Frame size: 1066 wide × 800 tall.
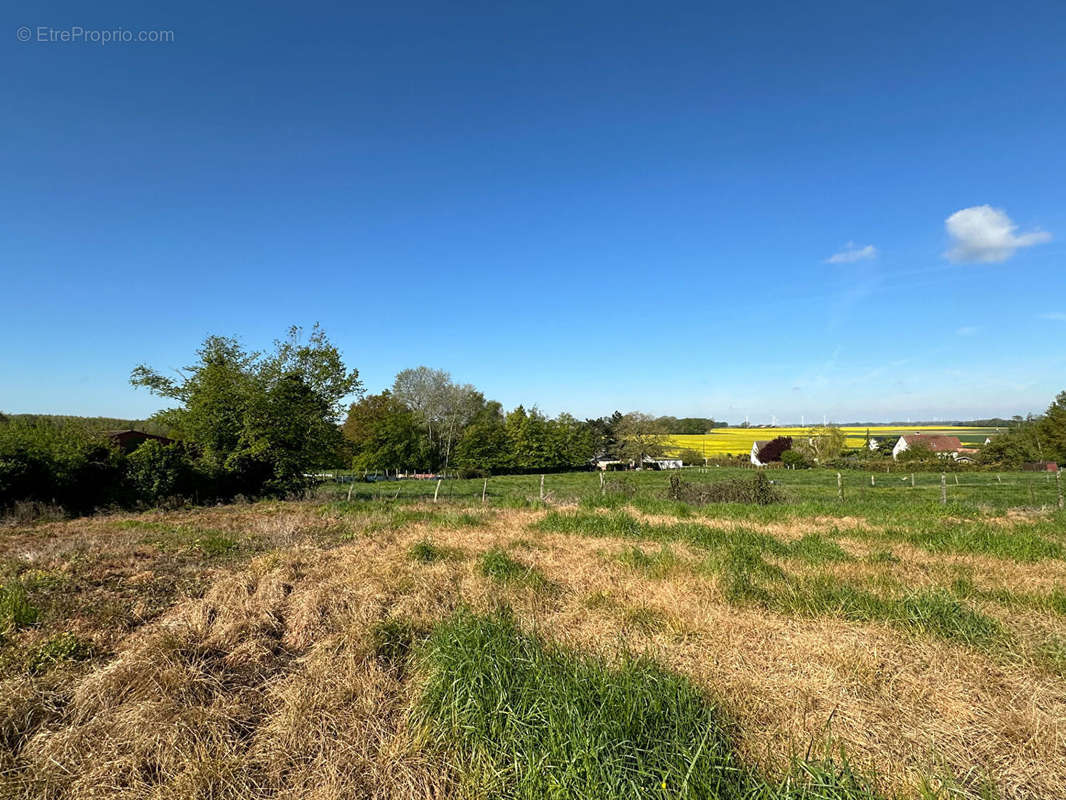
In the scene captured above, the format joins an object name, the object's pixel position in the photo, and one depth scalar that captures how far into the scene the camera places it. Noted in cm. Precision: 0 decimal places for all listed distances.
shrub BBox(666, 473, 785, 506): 1870
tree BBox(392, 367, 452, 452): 6072
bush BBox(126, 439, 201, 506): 1667
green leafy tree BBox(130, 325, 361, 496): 1956
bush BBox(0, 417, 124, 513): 1454
